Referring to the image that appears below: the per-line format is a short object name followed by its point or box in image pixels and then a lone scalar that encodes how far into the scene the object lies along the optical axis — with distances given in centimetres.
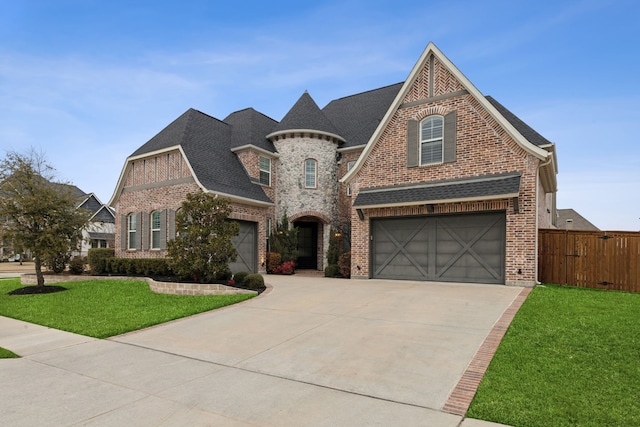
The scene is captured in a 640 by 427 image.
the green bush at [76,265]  1866
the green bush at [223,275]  1300
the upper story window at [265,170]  1991
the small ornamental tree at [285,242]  1909
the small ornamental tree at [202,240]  1233
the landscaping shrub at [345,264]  1631
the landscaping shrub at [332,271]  1669
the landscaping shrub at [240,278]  1286
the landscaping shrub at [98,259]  1864
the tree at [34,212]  1352
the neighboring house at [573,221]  4123
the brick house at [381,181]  1245
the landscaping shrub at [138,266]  1555
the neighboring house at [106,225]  4034
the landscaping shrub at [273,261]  1870
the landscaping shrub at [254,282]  1238
